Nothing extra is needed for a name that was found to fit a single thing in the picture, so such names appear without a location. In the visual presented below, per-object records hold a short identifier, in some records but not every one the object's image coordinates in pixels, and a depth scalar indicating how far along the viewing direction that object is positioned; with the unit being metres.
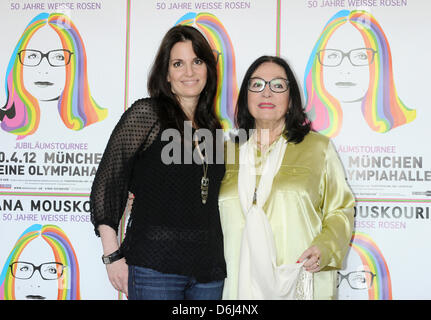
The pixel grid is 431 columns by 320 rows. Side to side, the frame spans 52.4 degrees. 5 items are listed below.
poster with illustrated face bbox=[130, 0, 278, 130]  2.58
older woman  1.91
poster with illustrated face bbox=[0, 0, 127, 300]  2.66
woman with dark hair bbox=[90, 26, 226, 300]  1.69
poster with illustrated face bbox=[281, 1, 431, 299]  2.49
